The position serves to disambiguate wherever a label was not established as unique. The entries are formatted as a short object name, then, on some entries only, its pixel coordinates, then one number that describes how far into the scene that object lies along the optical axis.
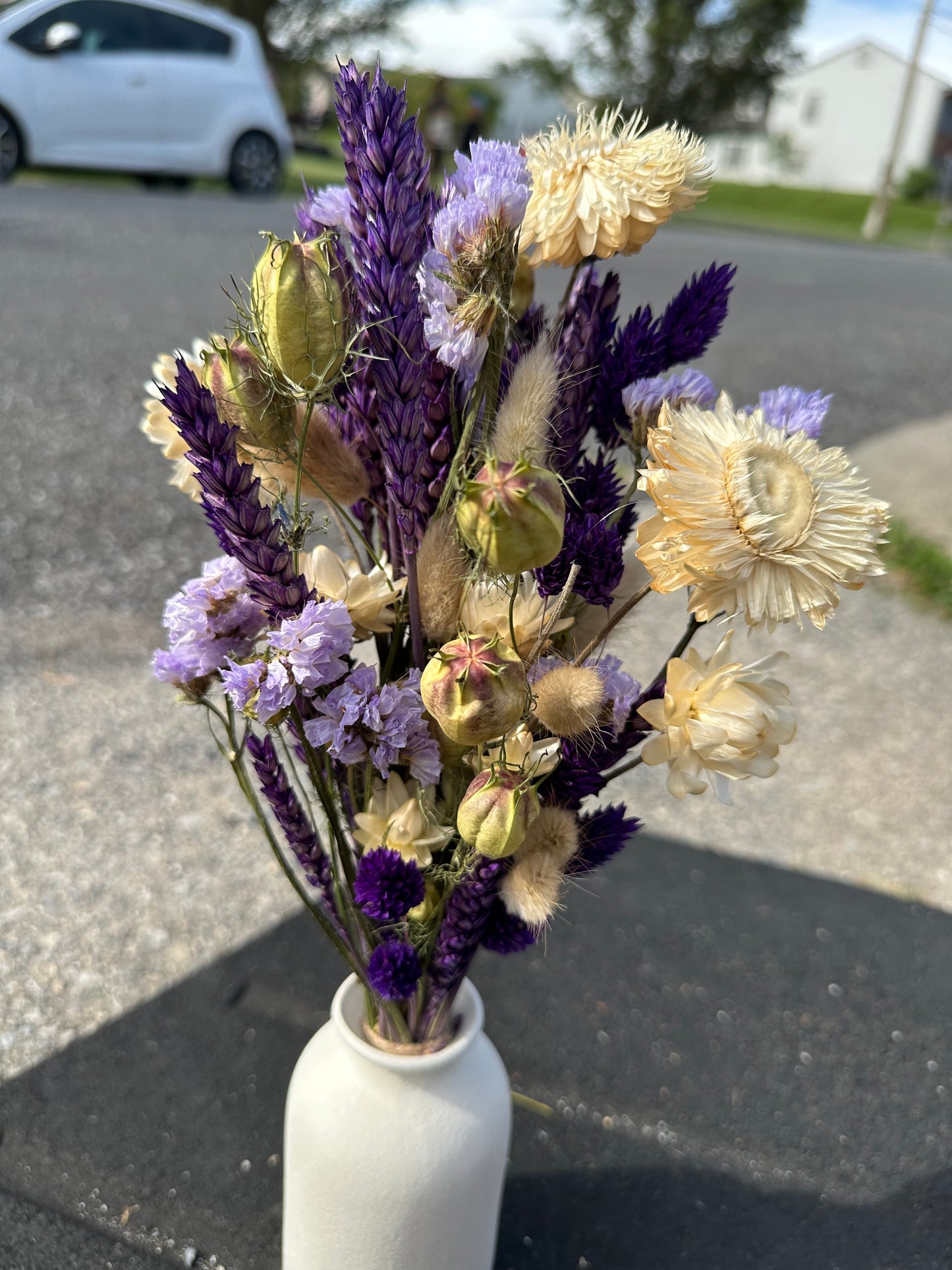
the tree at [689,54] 24.44
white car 6.84
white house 38.50
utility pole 18.42
